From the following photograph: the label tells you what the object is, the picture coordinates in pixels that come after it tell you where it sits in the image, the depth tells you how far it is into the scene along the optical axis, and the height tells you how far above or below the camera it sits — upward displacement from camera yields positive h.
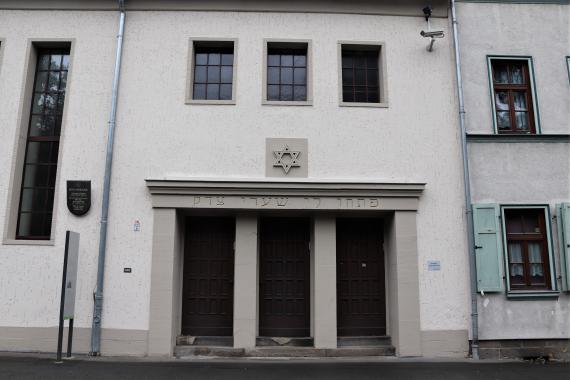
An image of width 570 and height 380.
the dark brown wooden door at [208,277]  9.61 +0.02
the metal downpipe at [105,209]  8.87 +1.33
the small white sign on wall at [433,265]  9.27 +0.29
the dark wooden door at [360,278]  9.71 +0.02
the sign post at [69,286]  8.15 -0.16
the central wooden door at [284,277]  9.67 +0.03
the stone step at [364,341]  9.38 -1.24
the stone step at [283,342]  9.27 -1.25
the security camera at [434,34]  9.62 +5.03
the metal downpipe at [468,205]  8.98 +1.48
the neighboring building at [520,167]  9.09 +2.29
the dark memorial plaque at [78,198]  9.23 +1.55
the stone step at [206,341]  9.27 -1.24
